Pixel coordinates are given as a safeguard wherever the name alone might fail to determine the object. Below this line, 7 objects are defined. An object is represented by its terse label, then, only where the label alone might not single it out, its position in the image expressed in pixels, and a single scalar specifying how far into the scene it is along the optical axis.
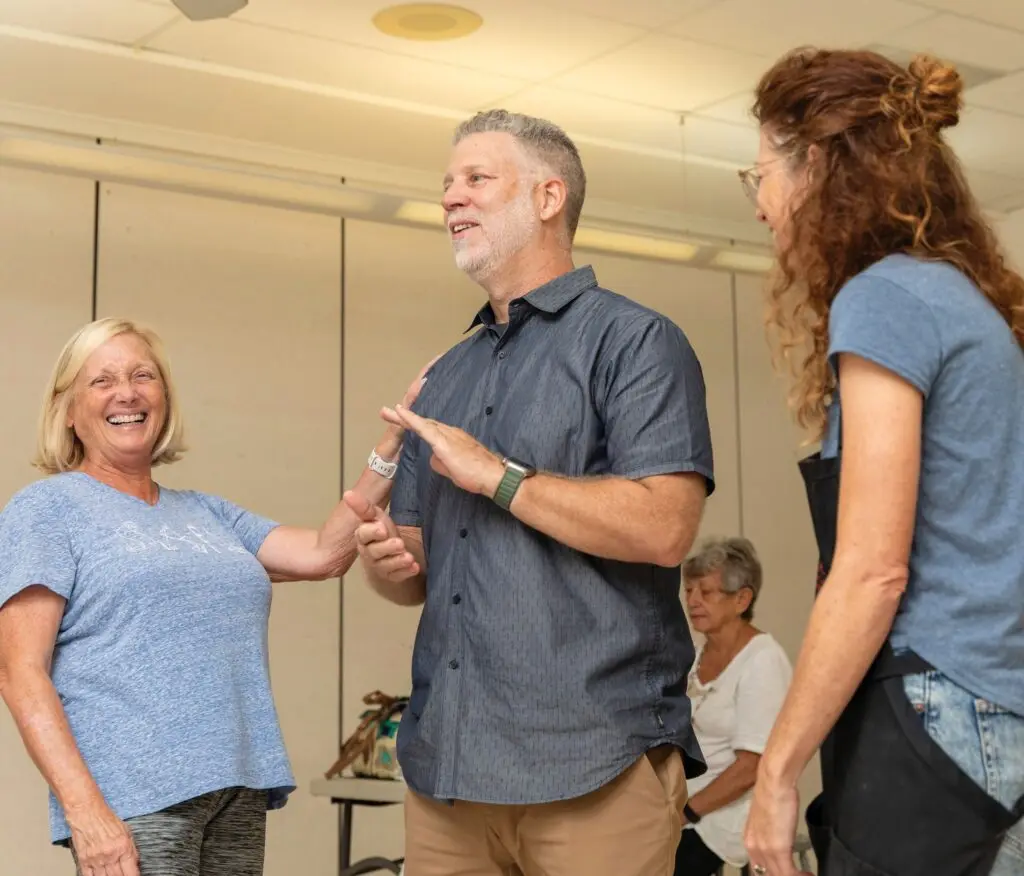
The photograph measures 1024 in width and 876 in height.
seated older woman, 4.50
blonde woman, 2.42
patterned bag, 4.99
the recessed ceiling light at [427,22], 5.06
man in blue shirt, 2.13
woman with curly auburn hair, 1.58
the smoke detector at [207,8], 4.23
